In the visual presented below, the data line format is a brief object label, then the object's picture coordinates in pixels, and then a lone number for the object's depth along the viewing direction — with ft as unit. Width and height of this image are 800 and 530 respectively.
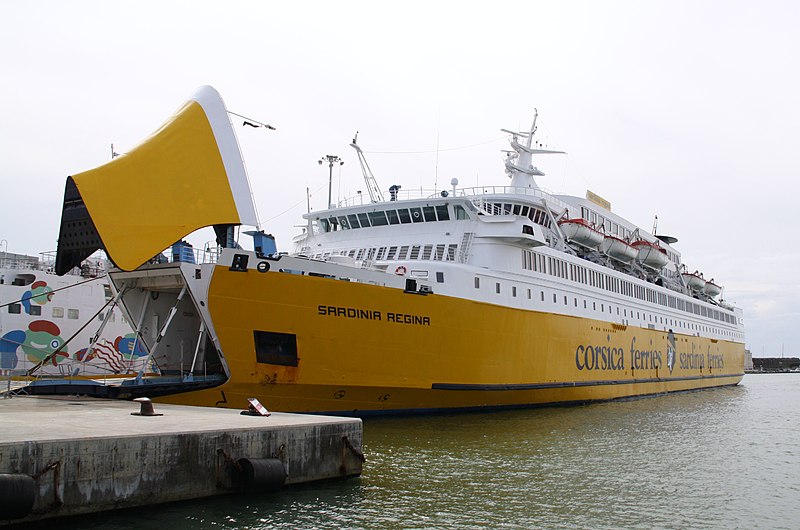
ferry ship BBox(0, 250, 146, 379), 89.92
